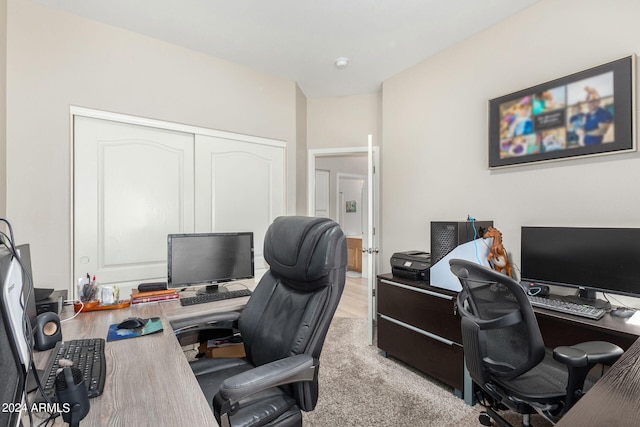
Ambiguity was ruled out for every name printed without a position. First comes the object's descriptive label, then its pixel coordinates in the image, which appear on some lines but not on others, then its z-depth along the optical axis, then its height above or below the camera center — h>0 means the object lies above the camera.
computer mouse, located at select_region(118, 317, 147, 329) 1.38 -0.52
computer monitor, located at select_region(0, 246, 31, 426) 0.46 -0.21
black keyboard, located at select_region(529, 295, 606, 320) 1.51 -0.53
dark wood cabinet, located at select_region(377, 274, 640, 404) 1.50 -0.80
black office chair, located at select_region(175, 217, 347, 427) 1.07 -0.54
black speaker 1.15 -0.47
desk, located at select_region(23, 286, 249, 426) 0.78 -0.54
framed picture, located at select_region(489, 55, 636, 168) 1.72 +0.62
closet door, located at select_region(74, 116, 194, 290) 2.27 +0.14
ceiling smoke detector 2.90 +1.49
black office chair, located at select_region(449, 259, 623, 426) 1.20 -0.62
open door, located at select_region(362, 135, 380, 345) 2.81 -0.46
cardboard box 2.08 -0.98
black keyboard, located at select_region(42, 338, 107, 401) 0.91 -0.52
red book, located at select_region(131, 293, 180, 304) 1.80 -0.53
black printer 2.42 -0.44
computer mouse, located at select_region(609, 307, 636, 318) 1.53 -0.53
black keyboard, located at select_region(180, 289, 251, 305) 1.87 -0.55
